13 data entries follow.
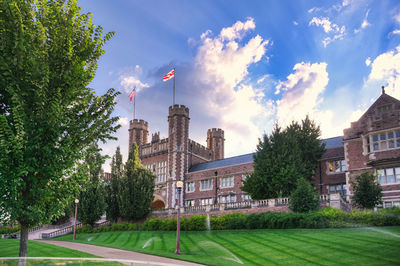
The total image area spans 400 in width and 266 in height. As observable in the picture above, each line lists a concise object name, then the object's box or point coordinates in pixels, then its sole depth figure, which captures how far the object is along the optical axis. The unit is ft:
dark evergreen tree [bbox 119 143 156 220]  135.03
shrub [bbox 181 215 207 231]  104.66
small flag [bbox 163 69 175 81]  151.05
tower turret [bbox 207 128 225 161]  208.85
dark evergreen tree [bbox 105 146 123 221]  141.18
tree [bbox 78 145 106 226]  132.87
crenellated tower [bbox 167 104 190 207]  171.94
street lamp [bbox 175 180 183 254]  66.96
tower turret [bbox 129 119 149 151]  201.98
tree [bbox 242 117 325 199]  108.88
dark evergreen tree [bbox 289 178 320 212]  91.66
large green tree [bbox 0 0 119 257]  35.40
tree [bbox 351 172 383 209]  90.58
